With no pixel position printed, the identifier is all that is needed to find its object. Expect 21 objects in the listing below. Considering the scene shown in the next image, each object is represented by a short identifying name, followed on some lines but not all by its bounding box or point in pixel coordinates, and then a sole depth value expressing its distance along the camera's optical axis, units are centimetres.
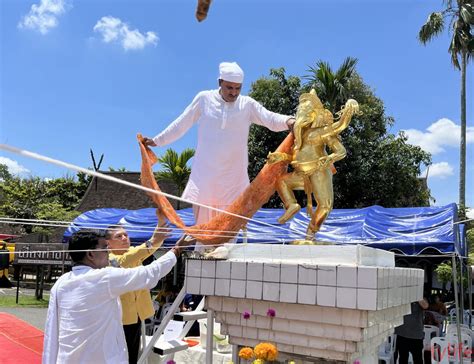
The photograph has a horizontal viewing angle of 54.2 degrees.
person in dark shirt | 651
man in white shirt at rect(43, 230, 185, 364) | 255
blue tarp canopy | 803
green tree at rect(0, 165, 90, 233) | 1981
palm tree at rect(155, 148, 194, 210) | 1708
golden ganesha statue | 326
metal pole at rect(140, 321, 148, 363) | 373
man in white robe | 387
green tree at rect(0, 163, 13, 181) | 2900
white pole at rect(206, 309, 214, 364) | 302
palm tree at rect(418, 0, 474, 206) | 1733
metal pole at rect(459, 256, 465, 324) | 849
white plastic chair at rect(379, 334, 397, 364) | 703
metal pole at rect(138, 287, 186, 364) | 319
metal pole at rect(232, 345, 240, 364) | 299
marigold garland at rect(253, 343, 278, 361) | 253
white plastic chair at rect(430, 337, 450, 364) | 657
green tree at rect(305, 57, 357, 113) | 1625
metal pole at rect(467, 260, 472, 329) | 1003
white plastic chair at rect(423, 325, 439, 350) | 786
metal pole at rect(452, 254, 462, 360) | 553
